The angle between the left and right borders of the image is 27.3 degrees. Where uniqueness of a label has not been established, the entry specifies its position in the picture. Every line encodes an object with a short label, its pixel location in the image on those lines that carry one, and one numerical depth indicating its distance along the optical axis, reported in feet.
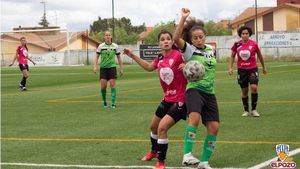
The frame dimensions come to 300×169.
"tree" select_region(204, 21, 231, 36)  372.38
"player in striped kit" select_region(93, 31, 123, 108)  55.72
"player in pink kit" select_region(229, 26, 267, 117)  45.47
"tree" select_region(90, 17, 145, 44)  477.36
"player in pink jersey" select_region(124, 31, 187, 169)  26.61
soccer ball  25.36
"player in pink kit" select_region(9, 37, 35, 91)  84.54
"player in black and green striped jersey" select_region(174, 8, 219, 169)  25.50
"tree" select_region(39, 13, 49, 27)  528.46
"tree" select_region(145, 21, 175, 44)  338.34
